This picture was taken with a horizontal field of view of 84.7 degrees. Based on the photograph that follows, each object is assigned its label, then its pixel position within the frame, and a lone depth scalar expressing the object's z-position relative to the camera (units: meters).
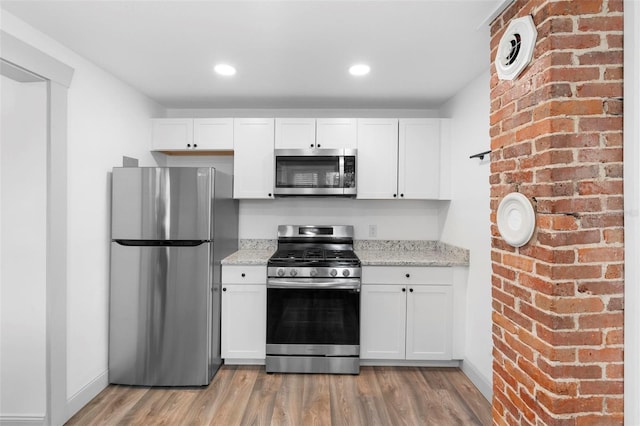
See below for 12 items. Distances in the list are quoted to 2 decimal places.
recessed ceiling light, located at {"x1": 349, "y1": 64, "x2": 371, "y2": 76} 2.51
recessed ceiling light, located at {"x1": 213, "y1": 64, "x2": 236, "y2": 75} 2.54
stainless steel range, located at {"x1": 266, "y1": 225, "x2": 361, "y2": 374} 2.90
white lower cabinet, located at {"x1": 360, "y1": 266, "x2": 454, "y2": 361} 2.99
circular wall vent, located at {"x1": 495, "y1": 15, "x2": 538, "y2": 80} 1.52
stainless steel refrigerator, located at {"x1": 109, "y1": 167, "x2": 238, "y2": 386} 2.66
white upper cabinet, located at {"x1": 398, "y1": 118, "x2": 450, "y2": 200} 3.30
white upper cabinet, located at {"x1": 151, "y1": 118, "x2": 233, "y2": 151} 3.35
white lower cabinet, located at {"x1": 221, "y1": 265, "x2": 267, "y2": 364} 3.00
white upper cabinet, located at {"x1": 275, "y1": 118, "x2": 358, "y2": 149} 3.31
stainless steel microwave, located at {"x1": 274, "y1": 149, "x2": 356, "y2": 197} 3.22
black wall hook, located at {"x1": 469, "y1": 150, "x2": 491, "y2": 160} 2.50
